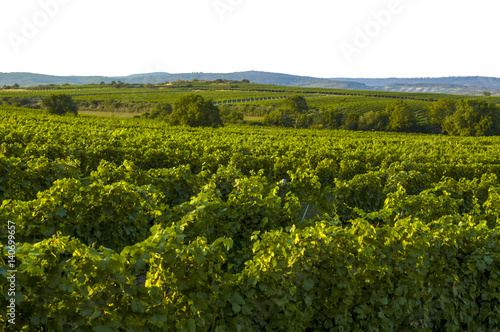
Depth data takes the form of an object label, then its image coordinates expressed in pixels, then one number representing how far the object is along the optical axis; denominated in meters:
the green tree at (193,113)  43.92
